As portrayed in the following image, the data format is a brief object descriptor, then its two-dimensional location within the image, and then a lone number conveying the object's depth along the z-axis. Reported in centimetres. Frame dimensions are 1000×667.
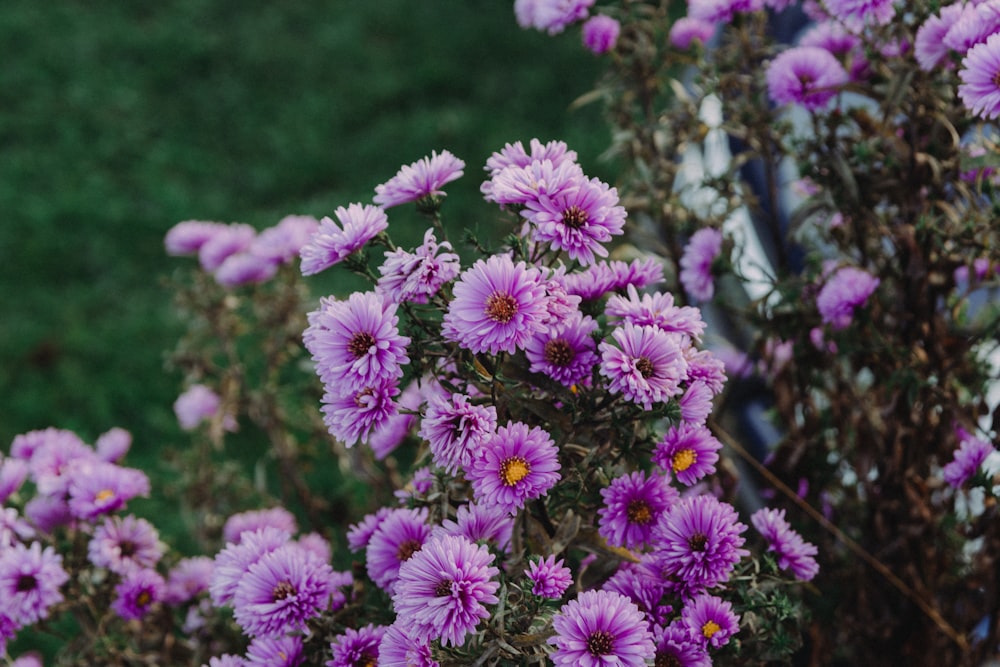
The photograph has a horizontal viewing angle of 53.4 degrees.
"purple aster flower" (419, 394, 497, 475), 83
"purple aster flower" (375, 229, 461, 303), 86
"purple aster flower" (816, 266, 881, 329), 120
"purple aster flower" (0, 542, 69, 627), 110
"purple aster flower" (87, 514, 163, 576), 118
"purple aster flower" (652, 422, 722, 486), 92
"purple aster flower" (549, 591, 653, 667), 80
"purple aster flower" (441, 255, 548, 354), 82
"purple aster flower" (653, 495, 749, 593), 90
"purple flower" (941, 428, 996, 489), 110
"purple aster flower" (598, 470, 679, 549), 93
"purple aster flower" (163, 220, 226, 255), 171
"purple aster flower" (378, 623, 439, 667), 84
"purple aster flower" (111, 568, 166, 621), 121
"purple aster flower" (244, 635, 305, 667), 97
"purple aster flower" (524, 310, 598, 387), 90
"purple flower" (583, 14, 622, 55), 139
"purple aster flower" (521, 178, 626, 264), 86
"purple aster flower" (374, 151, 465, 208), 95
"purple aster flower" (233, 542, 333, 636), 94
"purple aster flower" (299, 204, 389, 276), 90
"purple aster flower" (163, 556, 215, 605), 130
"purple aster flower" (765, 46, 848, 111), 123
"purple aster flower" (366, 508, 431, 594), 100
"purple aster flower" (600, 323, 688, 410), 84
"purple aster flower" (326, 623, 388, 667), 94
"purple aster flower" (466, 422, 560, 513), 85
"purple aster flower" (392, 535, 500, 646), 80
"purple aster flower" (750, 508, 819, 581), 100
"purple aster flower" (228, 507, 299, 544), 132
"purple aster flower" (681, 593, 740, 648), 88
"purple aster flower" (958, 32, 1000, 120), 94
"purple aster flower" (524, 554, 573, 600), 85
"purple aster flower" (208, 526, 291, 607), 100
